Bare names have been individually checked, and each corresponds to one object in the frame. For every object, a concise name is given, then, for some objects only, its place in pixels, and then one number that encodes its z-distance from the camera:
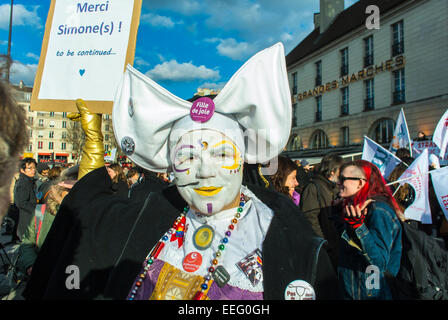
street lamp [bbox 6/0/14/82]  1.13
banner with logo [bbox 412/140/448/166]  7.18
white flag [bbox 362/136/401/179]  5.21
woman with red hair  2.37
